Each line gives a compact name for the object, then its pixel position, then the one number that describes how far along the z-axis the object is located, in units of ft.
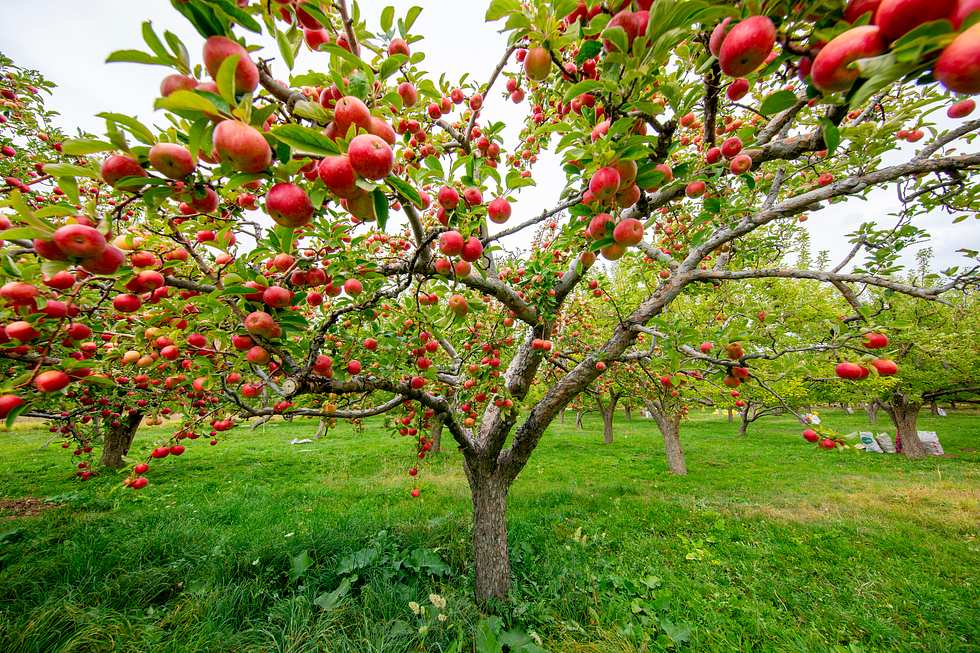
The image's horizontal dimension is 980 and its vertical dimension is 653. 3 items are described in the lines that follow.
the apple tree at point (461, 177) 3.42
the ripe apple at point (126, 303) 5.57
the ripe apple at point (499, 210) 6.52
